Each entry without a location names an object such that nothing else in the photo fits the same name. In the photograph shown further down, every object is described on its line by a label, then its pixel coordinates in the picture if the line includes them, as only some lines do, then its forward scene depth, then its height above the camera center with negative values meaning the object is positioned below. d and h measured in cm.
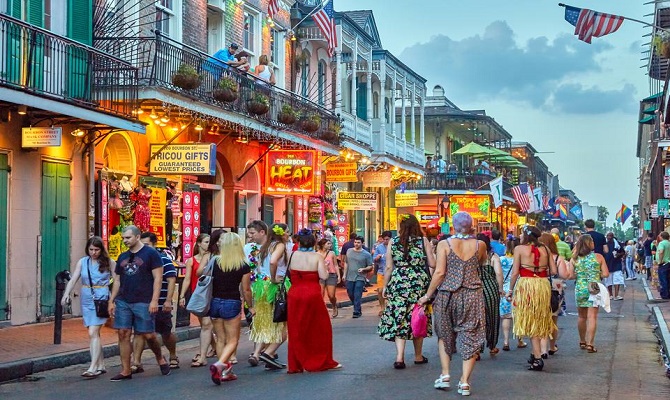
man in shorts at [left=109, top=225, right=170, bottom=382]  1120 -79
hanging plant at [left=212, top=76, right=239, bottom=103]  2097 +253
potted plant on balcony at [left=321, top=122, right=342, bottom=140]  2807 +228
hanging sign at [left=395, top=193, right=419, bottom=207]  4019 +62
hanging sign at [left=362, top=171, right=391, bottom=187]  3747 +135
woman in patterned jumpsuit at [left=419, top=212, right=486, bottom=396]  1001 -78
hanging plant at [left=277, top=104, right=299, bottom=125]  2503 +242
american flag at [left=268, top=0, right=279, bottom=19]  2497 +499
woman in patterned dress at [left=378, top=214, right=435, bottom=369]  1217 -70
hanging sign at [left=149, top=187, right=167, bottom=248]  2091 +9
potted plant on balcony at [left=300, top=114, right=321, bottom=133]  2644 +236
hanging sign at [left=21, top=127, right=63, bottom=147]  1641 +126
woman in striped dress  1223 -101
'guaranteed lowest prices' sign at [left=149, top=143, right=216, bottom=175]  2034 +112
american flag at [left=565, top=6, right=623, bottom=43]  2208 +408
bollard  1407 -117
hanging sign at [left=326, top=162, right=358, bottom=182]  3225 +135
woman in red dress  1152 -105
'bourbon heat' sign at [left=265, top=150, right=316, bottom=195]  2727 +113
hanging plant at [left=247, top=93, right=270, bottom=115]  2281 +245
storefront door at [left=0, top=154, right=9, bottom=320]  1655 -21
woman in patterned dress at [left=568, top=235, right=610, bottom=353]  1398 -83
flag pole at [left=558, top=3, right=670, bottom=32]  2038 +405
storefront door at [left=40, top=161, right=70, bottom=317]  1777 -19
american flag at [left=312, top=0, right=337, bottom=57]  2650 +494
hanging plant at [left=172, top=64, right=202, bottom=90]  1902 +253
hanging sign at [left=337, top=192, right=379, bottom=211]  3269 +47
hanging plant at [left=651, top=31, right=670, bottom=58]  2250 +375
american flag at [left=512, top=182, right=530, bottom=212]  5053 +97
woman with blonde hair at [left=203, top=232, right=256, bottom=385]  1116 -79
